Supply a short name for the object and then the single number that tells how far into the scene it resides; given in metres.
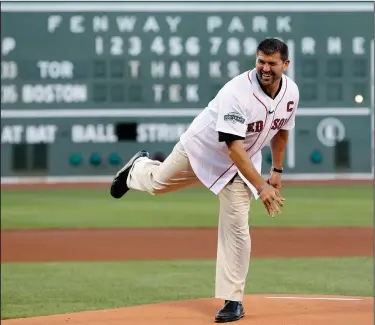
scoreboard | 46.93
